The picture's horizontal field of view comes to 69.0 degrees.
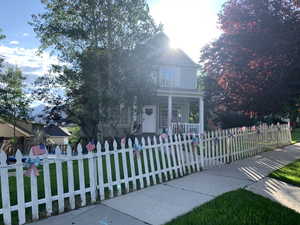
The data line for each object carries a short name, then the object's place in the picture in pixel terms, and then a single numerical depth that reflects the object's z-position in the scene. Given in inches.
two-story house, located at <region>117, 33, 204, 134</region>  533.6
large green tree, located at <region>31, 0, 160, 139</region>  313.6
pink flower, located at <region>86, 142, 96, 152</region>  158.1
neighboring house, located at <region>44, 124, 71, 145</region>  1405.0
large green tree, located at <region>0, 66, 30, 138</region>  615.2
